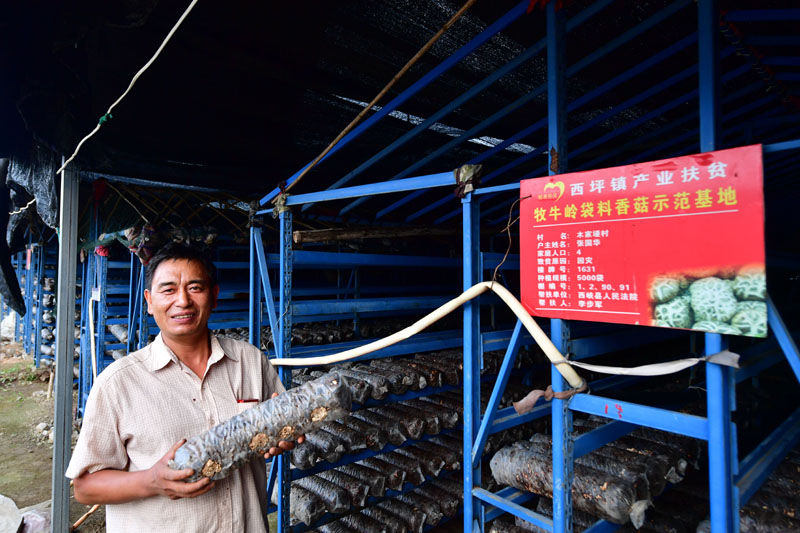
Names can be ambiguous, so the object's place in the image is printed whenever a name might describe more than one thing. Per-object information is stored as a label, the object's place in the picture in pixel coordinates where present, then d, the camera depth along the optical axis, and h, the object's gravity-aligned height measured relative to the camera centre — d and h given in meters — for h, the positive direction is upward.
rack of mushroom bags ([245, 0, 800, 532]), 1.66 -0.51
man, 1.48 -0.54
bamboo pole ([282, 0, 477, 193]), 1.99 +1.16
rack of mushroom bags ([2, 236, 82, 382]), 9.82 -0.65
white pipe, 1.96 -0.33
